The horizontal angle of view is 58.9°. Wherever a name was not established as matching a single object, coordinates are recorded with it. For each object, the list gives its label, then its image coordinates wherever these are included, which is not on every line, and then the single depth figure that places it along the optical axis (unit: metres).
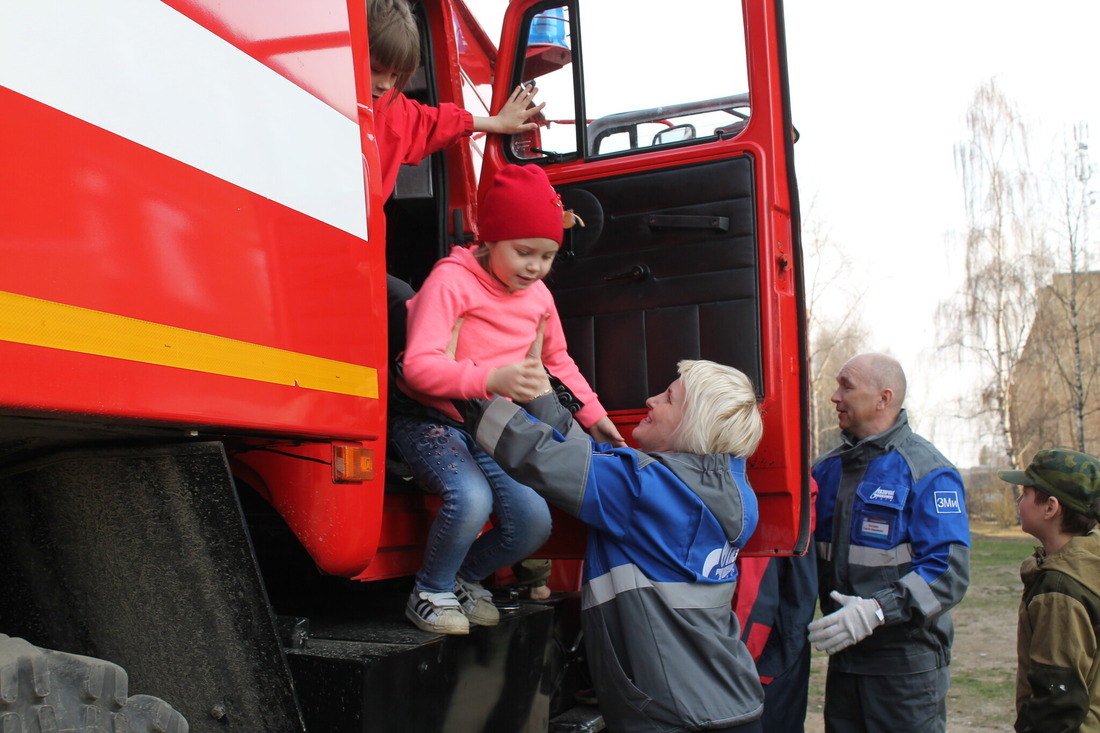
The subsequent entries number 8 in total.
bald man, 3.20
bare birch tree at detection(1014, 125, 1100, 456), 21.72
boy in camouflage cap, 2.74
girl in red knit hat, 2.29
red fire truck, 1.27
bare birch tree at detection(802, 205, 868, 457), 25.05
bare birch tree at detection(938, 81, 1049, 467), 22.80
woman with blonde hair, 2.27
